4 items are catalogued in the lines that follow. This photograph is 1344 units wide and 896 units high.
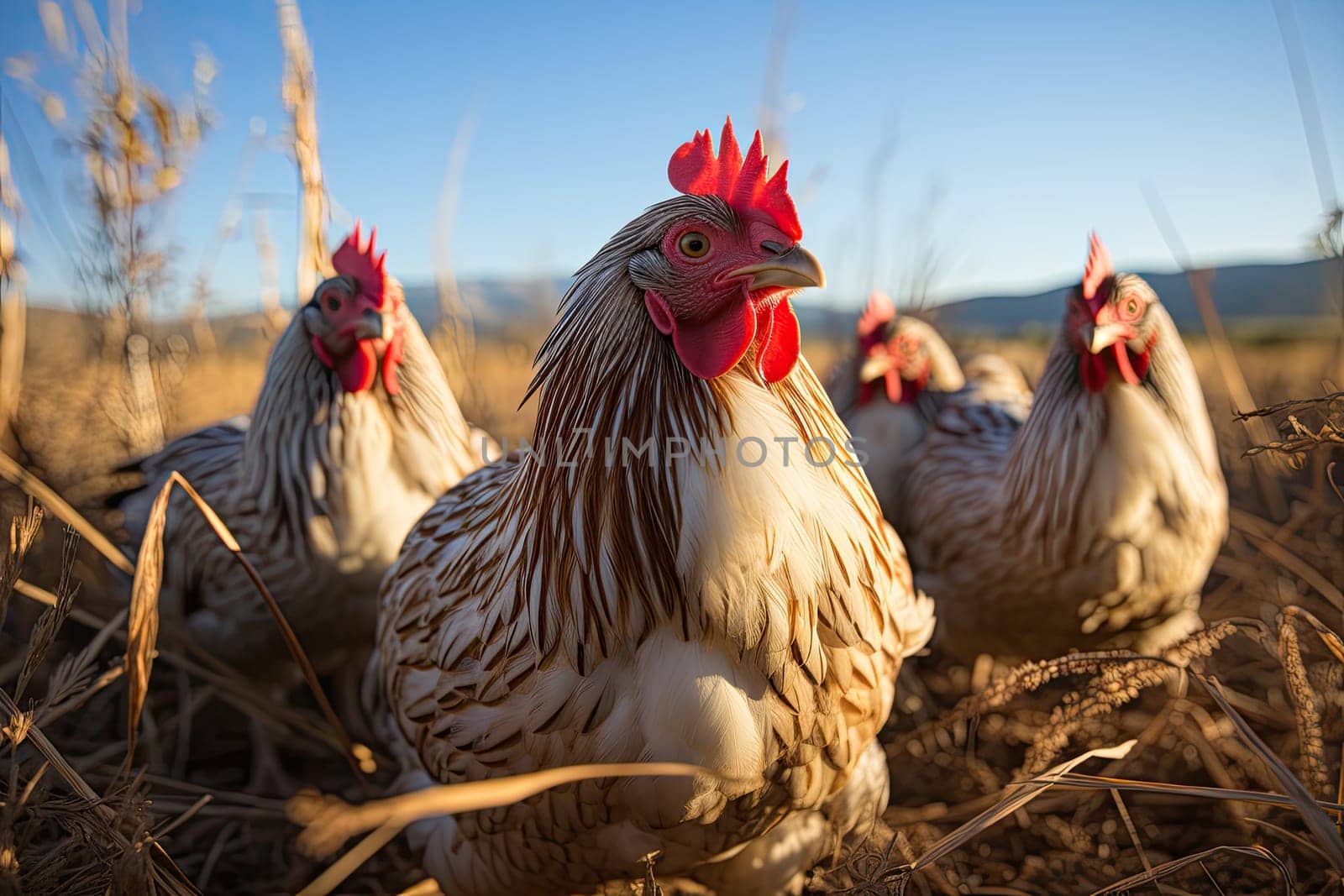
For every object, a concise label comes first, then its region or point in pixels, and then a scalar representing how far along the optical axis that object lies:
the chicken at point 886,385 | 1.44
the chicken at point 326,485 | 1.21
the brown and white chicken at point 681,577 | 0.94
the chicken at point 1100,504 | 1.17
